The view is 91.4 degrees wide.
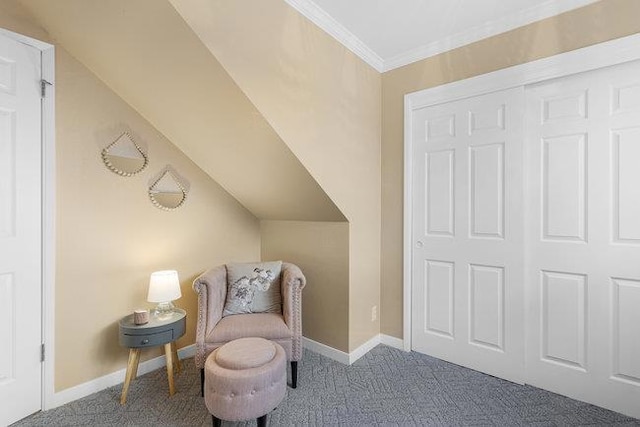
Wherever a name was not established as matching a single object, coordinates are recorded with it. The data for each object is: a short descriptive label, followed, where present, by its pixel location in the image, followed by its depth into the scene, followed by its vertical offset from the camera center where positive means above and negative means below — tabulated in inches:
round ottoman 62.6 -34.8
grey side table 77.7 -31.2
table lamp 85.0 -21.2
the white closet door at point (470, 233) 88.6 -6.1
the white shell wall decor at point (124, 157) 85.7 +16.1
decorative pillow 92.7 -23.0
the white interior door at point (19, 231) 70.2 -4.1
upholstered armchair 80.8 -30.0
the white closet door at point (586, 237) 73.9 -6.0
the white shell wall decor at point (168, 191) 95.0 +7.0
